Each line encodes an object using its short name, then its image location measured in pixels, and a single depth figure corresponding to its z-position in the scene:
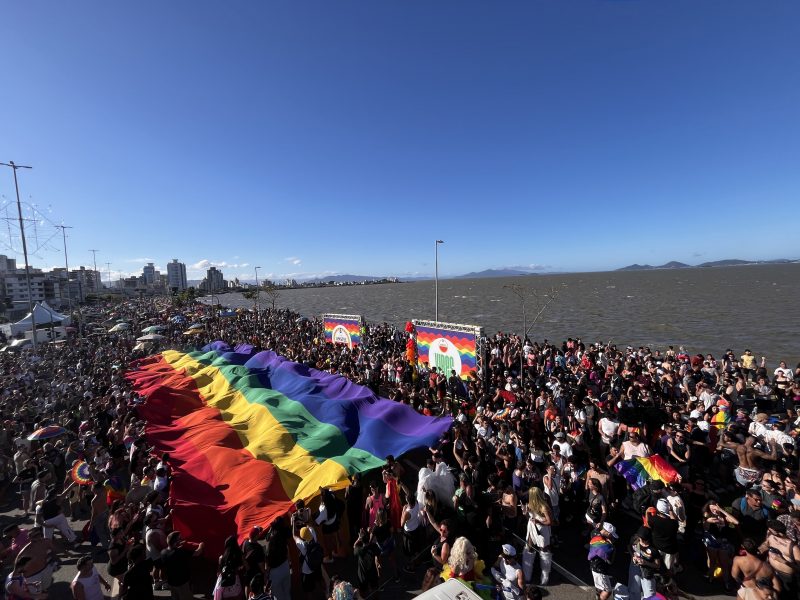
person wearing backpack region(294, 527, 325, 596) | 5.32
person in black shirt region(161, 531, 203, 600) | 5.23
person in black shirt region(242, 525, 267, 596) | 4.87
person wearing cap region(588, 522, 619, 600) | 4.94
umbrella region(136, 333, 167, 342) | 23.52
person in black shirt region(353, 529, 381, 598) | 5.28
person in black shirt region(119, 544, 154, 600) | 4.88
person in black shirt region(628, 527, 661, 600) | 4.60
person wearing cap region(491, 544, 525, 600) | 4.48
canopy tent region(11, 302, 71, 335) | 31.43
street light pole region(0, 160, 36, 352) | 25.56
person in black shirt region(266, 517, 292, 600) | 5.18
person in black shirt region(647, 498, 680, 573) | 5.11
